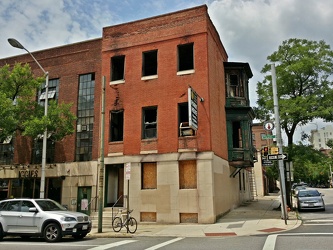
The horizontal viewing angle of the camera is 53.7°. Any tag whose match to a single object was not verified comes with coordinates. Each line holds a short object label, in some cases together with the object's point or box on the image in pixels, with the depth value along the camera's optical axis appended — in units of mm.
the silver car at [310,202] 21688
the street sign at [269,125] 17492
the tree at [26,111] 18281
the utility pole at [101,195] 14828
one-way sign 16672
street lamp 16422
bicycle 14842
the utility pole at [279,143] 15996
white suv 12570
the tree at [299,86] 21791
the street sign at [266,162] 17641
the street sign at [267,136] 17073
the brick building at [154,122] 18484
